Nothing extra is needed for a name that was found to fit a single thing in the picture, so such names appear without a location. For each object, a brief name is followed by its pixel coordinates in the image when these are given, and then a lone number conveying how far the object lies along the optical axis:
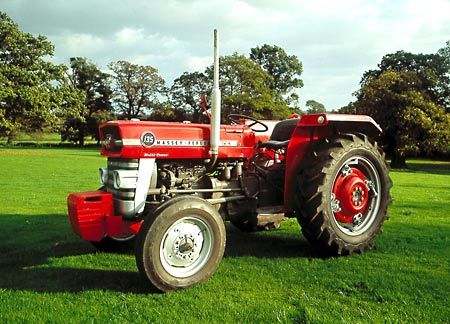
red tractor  4.16
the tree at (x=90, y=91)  64.38
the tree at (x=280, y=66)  60.59
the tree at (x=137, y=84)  64.94
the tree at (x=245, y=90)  46.16
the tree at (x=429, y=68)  38.69
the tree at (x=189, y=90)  53.53
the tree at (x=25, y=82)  34.81
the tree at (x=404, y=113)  33.19
